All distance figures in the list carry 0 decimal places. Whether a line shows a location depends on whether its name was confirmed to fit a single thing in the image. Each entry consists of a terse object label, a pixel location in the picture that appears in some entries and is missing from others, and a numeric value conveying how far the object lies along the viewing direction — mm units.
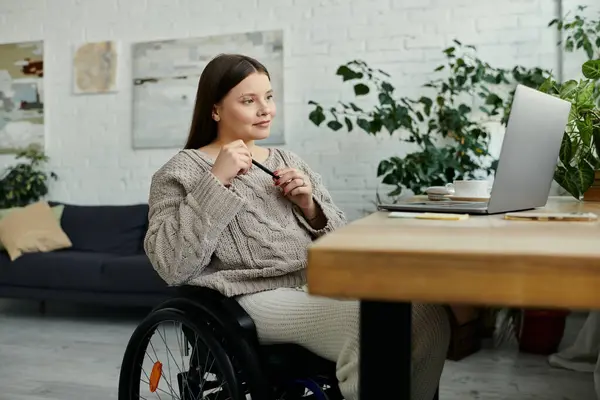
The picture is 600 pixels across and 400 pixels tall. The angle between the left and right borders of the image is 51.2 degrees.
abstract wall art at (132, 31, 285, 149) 3984
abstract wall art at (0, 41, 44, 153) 4477
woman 1200
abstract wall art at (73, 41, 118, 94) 4293
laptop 996
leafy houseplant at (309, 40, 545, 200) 3119
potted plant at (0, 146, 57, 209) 4242
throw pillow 3777
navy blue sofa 3473
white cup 1478
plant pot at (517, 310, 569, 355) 2848
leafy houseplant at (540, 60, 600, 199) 1493
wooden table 500
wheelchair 1214
